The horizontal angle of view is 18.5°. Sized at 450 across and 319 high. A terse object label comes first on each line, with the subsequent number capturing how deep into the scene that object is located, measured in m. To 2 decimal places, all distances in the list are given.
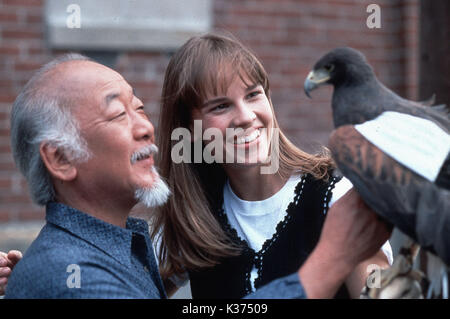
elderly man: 2.39
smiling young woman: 2.55
